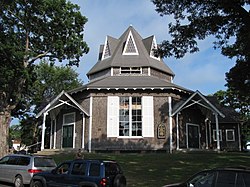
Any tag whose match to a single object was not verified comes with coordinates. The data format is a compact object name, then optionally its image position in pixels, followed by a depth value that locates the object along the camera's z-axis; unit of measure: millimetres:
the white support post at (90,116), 25891
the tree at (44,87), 47969
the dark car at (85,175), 10359
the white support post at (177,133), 25762
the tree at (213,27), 13938
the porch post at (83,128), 26406
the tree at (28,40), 23125
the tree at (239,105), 48656
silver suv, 13384
